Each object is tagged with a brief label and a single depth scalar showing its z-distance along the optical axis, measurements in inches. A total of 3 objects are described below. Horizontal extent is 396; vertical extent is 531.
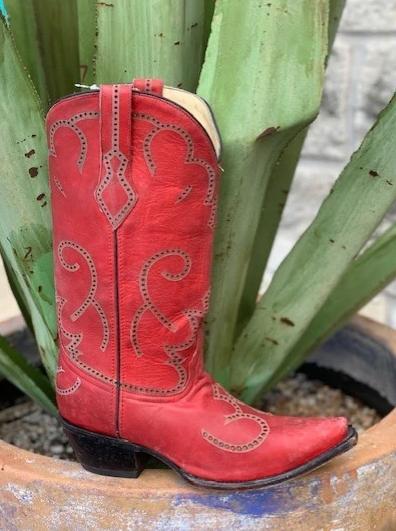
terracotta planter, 23.2
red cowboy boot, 21.7
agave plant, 22.3
